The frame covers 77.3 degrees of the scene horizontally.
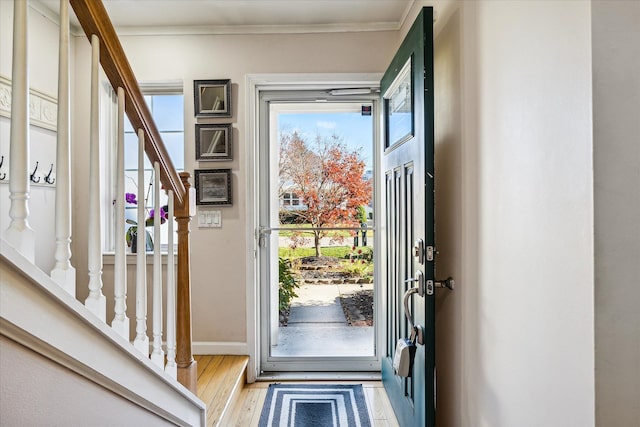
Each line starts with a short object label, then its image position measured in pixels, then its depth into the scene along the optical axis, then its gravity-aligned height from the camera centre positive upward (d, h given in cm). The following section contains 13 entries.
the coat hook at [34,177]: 236 +25
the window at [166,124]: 290 +68
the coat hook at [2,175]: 213 +23
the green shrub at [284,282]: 300 -49
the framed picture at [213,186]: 277 +22
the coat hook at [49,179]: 248 +25
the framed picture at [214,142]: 277 +52
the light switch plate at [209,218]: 280 +0
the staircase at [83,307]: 76 -20
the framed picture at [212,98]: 276 +83
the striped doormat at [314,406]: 229 -117
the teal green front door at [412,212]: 165 +2
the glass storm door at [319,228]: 295 -8
